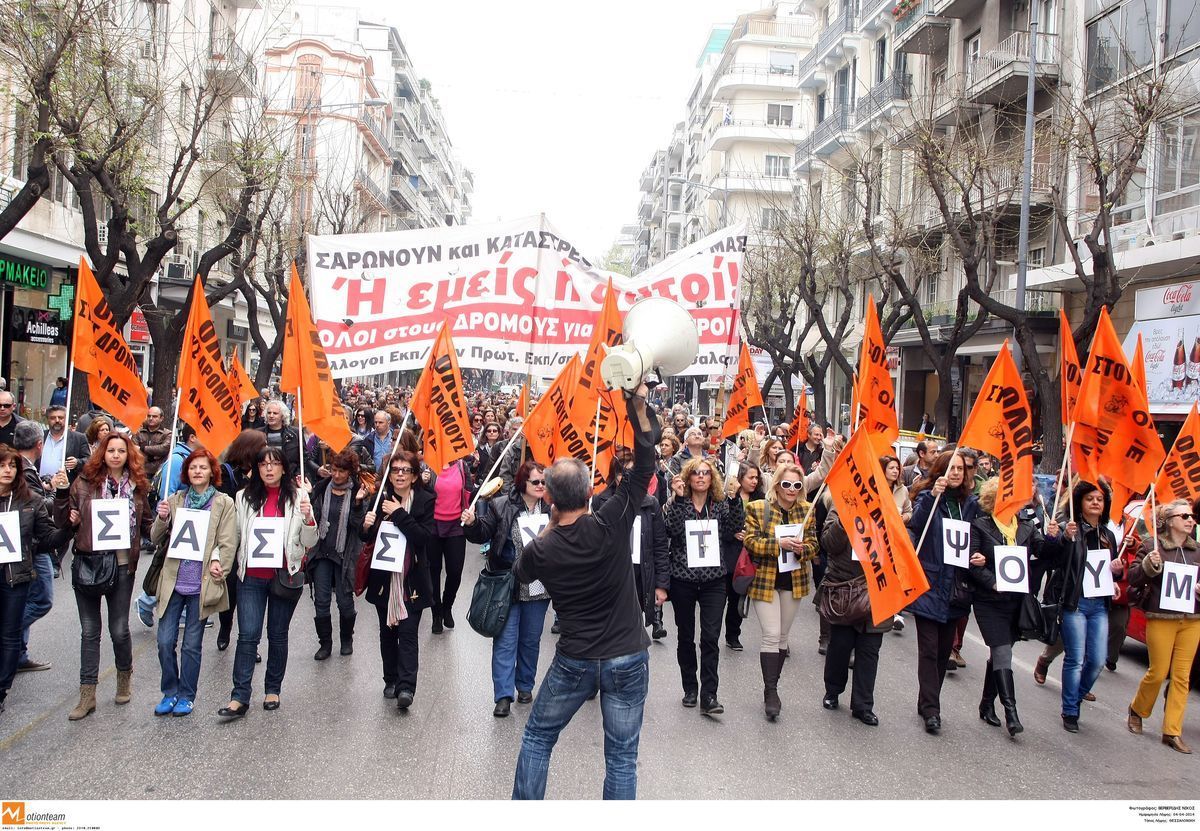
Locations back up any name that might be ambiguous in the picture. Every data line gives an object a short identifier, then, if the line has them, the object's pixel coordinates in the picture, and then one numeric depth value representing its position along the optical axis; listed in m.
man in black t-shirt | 4.25
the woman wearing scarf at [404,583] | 6.43
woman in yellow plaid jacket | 6.90
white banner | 7.92
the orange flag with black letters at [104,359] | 8.05
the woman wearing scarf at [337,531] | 7.07
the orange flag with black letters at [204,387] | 7.24
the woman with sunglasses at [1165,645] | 6.43
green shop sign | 21.18
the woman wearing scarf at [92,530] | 5.97
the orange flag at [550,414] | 8.48
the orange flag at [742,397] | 15.12
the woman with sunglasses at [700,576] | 6.67
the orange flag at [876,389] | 9.14
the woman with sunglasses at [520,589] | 6.50
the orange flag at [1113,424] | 7.55
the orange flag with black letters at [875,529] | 5.82
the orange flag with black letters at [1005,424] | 7.02
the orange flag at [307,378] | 7.25
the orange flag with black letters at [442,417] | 7.51
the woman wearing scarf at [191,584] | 6.04
